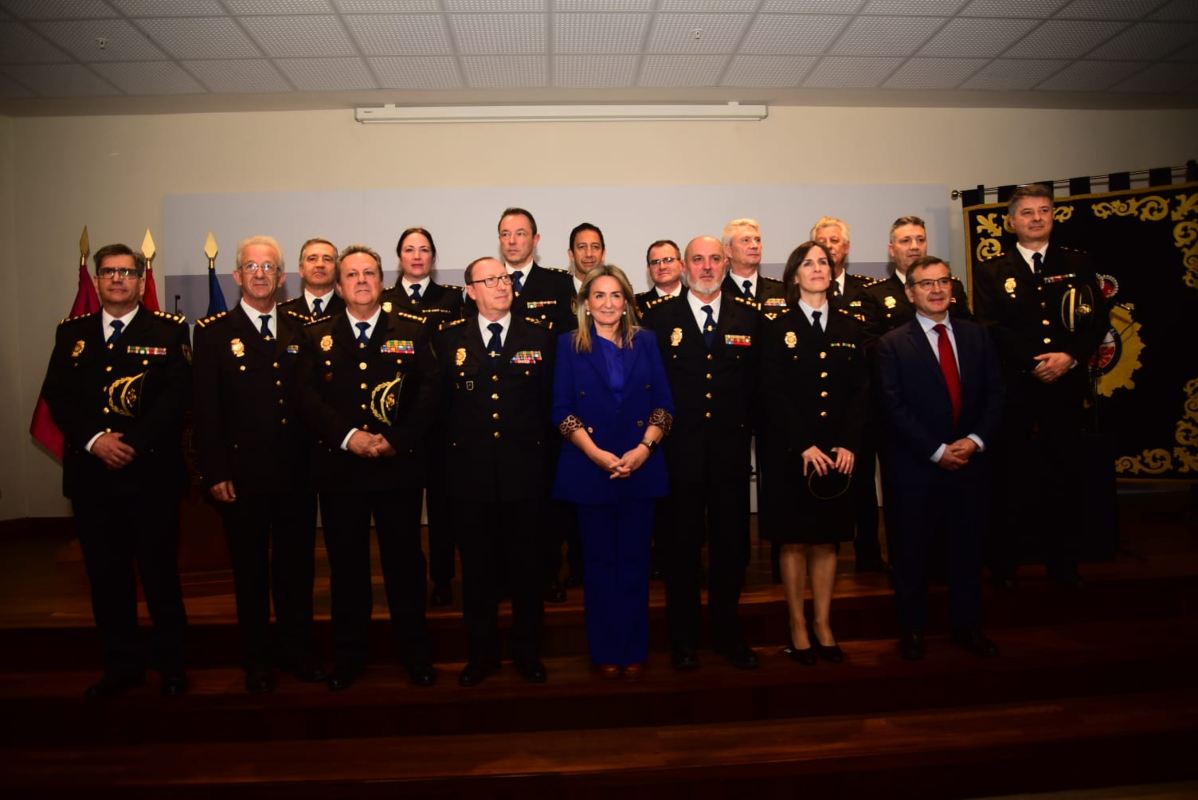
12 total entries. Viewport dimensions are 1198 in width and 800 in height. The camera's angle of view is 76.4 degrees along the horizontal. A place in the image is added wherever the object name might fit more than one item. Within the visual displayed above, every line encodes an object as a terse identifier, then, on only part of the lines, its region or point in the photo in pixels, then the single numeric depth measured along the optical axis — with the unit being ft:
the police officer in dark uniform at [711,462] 9.83
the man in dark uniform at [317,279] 11.50
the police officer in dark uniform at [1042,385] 11.37
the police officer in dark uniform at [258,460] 9.55
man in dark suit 10.07
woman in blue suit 9.49
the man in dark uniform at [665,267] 12.01
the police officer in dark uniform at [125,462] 9.53
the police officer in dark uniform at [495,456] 9.46
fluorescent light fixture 19.58
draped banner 17.78
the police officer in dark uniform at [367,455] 9.44
